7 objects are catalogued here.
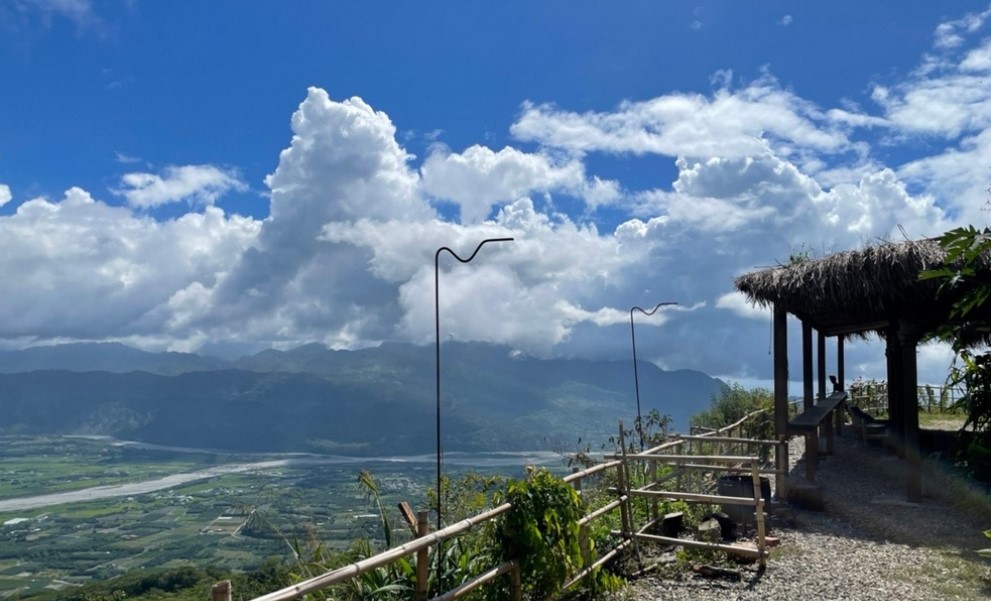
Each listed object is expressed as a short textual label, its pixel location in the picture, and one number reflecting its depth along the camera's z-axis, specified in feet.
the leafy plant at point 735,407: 51.78
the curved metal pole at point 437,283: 15.94
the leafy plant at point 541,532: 16.63
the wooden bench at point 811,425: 33.63
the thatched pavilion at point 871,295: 31.63
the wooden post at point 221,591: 9.66
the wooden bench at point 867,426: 44.55
